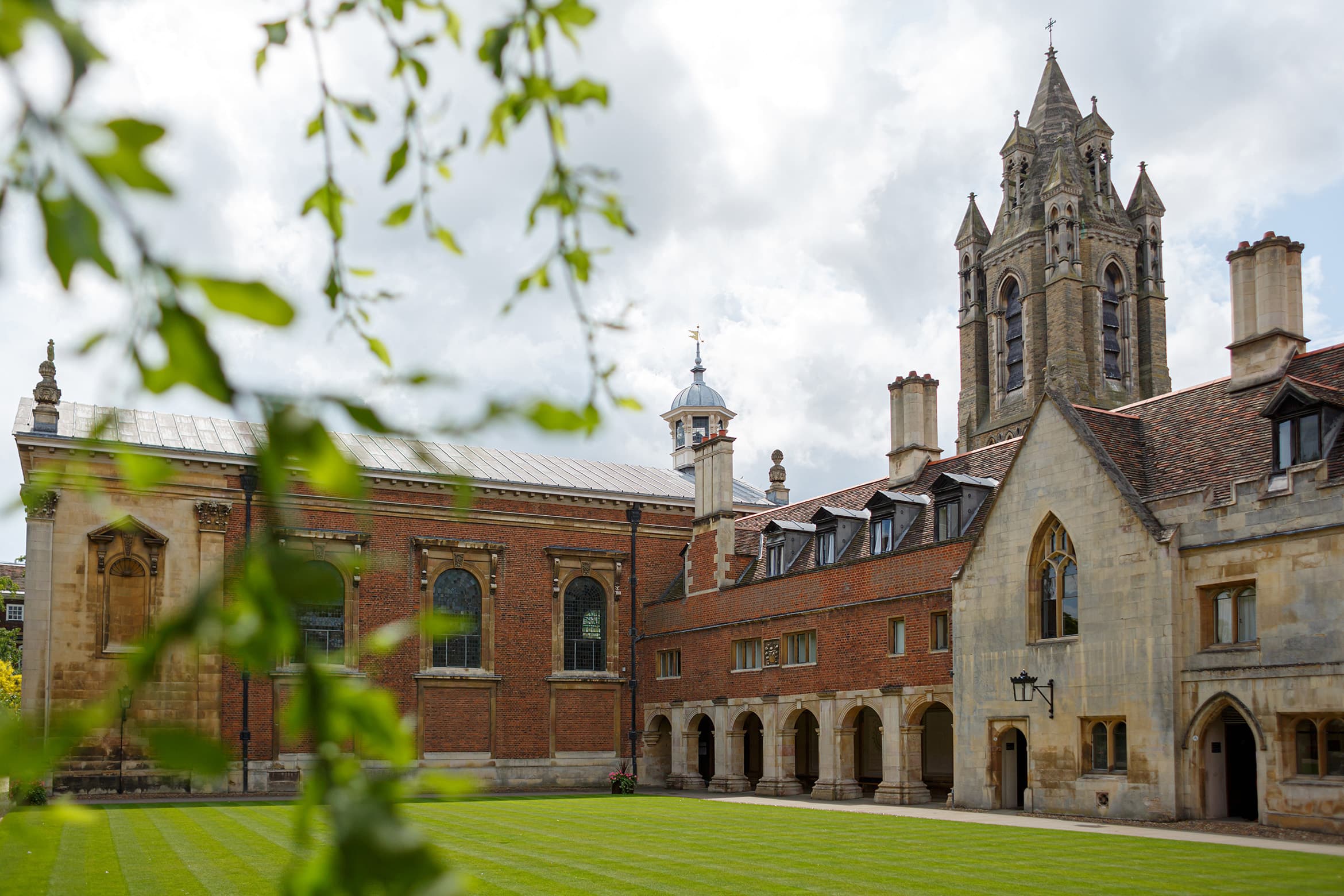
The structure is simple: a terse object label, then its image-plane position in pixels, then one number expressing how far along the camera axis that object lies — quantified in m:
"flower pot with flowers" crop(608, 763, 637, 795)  32.88
